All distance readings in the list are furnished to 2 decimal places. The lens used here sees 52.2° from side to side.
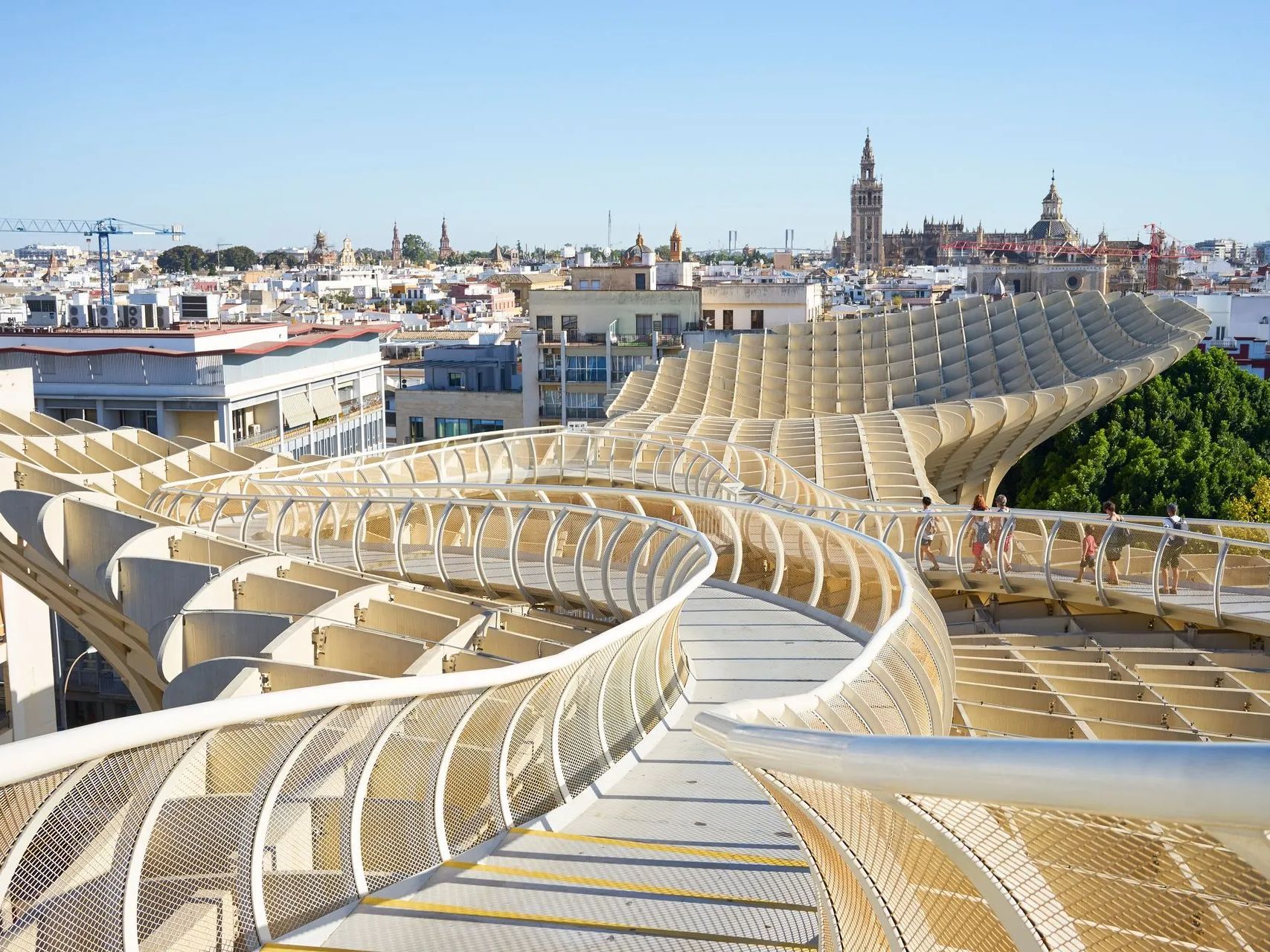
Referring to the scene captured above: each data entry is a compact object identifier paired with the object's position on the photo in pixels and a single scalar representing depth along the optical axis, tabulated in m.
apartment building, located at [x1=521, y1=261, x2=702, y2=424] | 54.38
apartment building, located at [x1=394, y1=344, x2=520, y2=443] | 56.31
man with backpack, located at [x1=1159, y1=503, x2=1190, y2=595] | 15.18
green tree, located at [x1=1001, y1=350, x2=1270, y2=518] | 36.75
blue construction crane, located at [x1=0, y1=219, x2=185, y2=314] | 64.86
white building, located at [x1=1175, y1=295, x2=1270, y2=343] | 81.06
